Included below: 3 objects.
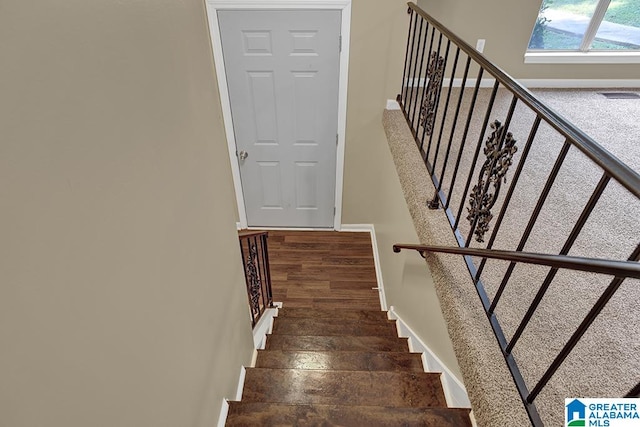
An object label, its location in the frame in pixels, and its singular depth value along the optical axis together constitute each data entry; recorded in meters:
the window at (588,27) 3.31
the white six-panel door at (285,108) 2.92
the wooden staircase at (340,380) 1.67
